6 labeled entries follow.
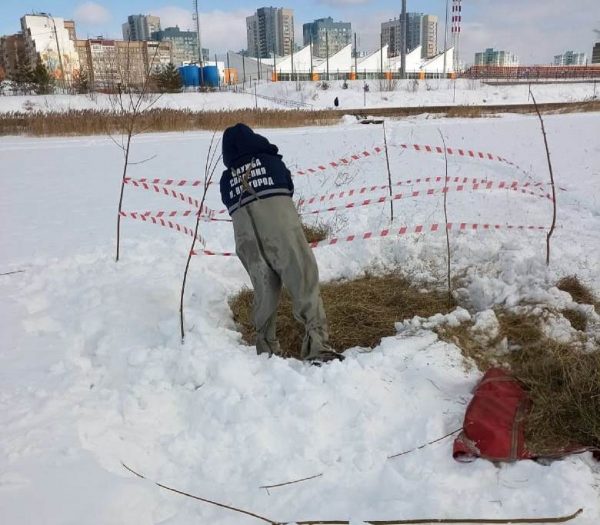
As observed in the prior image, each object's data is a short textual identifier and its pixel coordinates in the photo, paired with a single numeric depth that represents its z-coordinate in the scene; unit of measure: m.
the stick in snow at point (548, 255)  4.72
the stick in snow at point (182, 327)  3.84
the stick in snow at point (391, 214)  6.80
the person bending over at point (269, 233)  3.42
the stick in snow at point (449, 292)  4.66
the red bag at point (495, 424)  2.70
